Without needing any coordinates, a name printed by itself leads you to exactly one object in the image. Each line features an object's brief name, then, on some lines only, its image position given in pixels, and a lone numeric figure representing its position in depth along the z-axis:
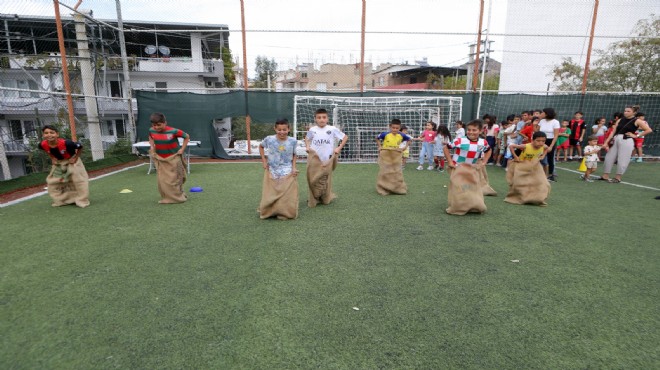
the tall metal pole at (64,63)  8.60
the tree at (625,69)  14.66
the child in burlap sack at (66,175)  5.74
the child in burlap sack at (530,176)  5.97
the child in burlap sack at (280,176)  5.17
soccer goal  11.99
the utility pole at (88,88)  10.28
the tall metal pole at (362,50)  11.08
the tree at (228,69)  29.52
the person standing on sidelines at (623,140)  7.66
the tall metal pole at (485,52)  10.85
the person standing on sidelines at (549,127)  7.59
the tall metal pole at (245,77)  11.19
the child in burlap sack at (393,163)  6.90
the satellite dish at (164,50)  22.44
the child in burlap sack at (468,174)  5.37
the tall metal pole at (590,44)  11.25
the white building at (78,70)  17.47
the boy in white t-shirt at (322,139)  5.85
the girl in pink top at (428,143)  10.24
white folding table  9.14
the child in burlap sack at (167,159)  6.09
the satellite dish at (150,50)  21.11
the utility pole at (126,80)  11.20
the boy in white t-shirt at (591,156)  8.17
